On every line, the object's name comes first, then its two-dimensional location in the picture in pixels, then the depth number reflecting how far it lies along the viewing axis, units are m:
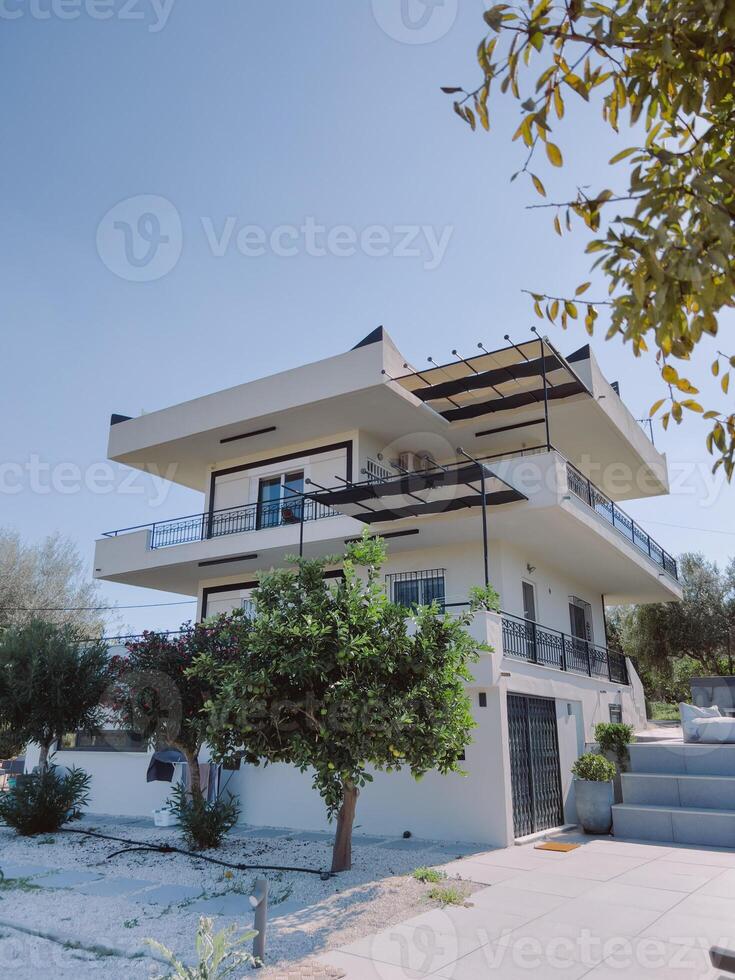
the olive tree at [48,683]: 13.21
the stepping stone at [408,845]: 10.59
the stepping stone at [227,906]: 7.17
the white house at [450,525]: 12.07
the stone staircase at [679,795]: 11.18
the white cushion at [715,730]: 13.23
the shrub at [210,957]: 4.54
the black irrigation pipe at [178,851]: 8.84
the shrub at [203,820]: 10.33
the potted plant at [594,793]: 12.09
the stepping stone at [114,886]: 8.30
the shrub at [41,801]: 12.35
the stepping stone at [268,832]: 12.20
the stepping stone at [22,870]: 9.30
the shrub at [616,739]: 13.63
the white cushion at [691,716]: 13.72
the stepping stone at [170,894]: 7.75
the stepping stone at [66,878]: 8.72
